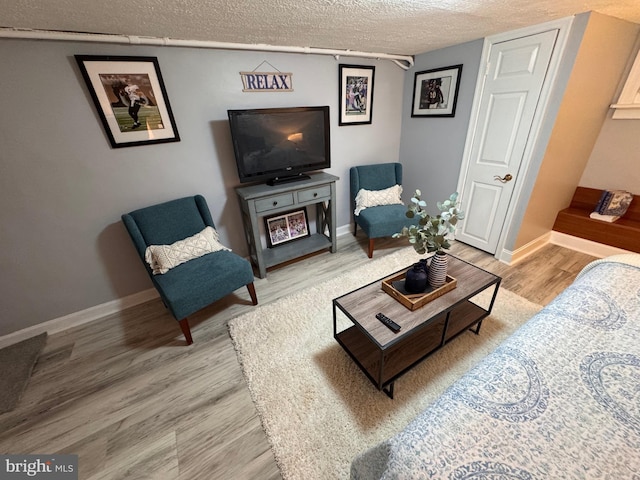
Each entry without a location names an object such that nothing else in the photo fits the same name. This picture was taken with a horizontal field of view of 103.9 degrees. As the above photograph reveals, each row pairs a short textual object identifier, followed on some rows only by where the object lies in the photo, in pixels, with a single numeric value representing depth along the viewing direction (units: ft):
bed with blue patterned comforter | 2.16
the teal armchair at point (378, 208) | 8.70
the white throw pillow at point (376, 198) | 9.52
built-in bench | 7.72
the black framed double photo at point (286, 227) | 9.05
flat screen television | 7.13
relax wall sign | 7.29
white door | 6.69
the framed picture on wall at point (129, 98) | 5.65
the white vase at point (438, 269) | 4.83
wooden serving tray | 4.64
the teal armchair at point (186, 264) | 5.71
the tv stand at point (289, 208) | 7.56
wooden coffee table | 4.34
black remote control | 4.22
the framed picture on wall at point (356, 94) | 8.75
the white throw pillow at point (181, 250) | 6.19
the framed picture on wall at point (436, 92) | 8.46
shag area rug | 4.05
